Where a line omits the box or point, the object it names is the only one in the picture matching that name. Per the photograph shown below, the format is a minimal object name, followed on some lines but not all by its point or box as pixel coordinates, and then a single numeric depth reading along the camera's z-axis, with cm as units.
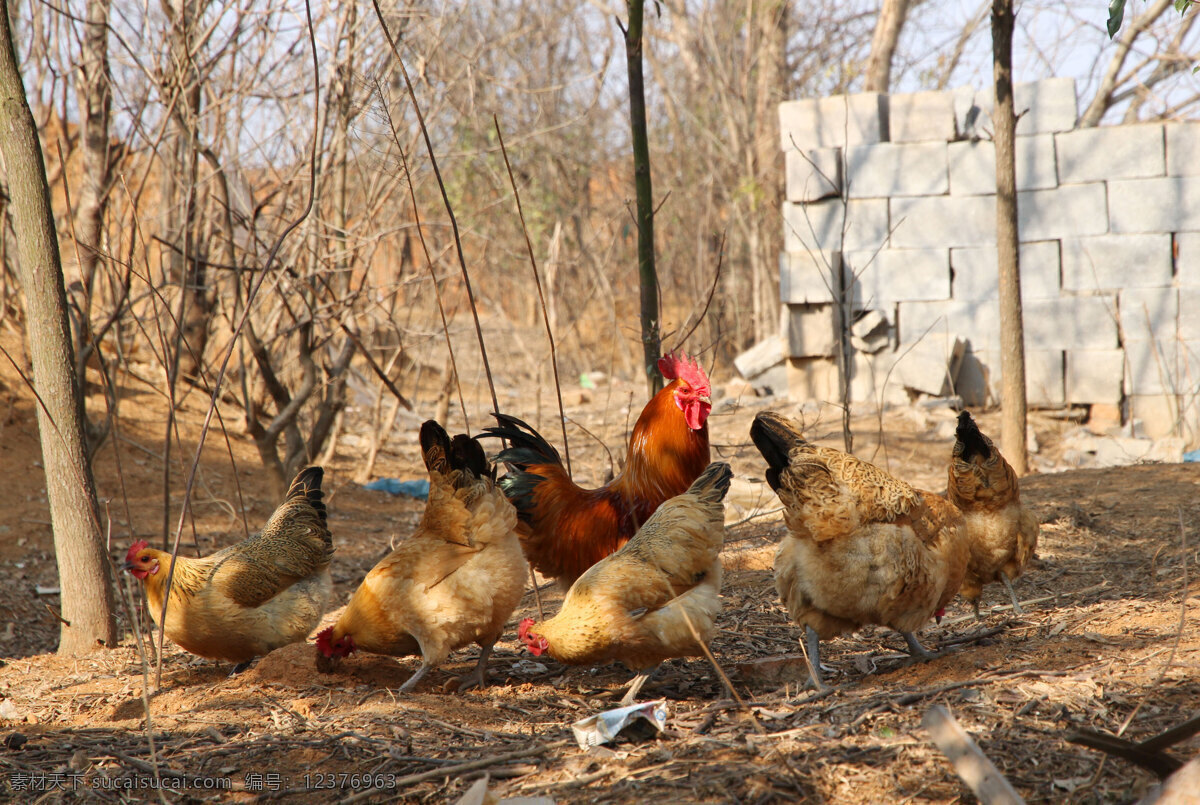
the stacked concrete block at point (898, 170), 1105
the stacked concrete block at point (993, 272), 1069
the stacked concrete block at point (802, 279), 1141
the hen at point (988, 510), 440
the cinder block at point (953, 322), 1099
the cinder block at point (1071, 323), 1060
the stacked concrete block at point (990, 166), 1062
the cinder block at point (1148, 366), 1034
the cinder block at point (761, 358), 1245
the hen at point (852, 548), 358
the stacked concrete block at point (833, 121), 1115
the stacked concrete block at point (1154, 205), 1020
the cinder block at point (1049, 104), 1050
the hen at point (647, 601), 363
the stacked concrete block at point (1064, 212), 1048
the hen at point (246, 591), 413
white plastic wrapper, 309
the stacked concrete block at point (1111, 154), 1029
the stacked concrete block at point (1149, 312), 1030
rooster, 464
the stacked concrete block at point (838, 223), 1129
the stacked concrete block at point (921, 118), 1096
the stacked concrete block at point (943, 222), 1091
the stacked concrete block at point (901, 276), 1114
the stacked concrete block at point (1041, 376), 1083
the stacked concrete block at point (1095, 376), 1059
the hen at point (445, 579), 393
